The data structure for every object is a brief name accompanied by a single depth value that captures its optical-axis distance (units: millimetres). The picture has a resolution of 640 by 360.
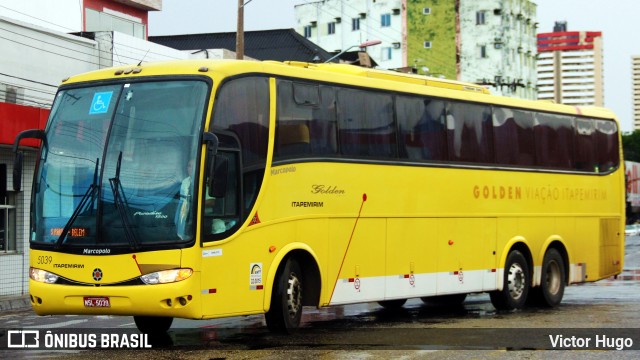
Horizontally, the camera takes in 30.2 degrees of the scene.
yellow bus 13047
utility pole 31875
